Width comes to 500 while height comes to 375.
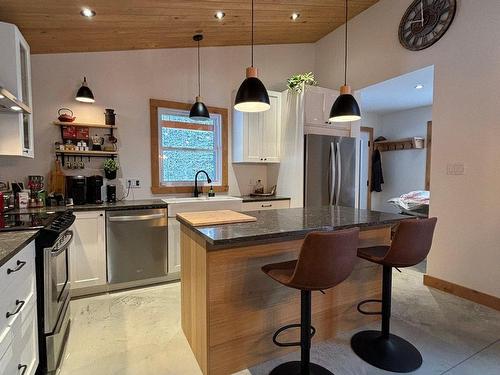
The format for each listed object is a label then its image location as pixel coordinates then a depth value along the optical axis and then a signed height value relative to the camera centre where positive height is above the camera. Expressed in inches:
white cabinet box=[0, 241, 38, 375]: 50.3 -28.0
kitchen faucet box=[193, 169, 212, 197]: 156.5 -3.9
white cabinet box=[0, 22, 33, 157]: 93.2 +30.6
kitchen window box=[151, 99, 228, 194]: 149.0 +16.0
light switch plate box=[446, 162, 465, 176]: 115.5 +3.2
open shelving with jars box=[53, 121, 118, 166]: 126.3 +15.6
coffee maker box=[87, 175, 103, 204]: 126.8 -6.0
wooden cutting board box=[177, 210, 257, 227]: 75.0 -11.9
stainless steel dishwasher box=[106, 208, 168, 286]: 118.0 -30.2
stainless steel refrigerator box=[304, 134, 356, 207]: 150.6 +3.6
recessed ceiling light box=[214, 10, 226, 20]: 123.1 +71.1
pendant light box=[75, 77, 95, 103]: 123.3 +35.5
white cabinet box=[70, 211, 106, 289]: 112.2 -30.2
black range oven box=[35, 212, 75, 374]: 69.1 -30.5
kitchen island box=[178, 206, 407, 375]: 67.2 -30.4
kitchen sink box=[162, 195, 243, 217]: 128.8 -13.3
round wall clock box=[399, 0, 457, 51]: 117.9 +68.0
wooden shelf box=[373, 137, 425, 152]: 220.7 +26.6
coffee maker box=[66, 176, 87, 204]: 122.0 -5.4
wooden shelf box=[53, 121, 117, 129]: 124.9 +23.3
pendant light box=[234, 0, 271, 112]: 78.3 +23.5
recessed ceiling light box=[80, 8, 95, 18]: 100.9 +59.1
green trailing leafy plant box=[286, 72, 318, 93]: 153.0 +51.7
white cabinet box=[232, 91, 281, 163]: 159.2 +23.7
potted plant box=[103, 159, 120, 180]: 133.6 +3.7
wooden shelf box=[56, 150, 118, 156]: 126.4 +10.6
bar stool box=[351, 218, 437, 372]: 72.2 -32.1
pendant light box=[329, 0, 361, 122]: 92.7 +22.8
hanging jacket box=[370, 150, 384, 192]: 243.4 +3.9
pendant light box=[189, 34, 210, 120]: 135.0 +31.0
